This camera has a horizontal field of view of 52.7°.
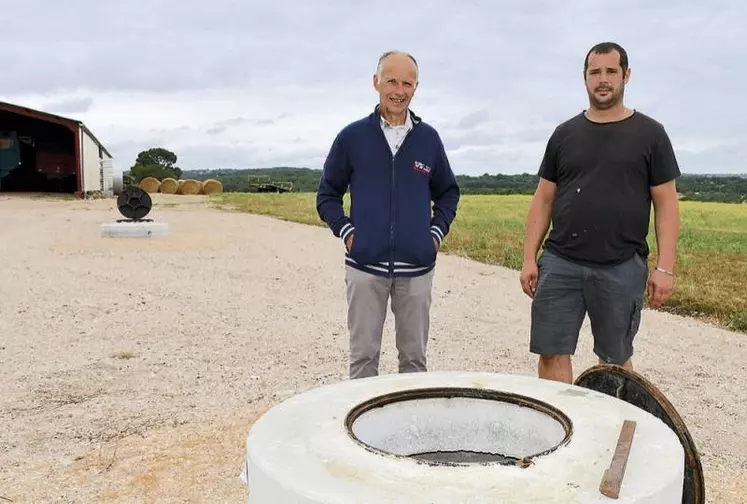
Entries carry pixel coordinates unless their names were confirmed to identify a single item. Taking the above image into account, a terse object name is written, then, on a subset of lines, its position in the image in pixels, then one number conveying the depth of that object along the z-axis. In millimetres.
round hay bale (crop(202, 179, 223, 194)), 40500
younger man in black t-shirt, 3227
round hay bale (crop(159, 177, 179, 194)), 39125
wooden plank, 1899
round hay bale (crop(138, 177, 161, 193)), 39594
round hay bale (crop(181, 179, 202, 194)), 39562
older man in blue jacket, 3355
